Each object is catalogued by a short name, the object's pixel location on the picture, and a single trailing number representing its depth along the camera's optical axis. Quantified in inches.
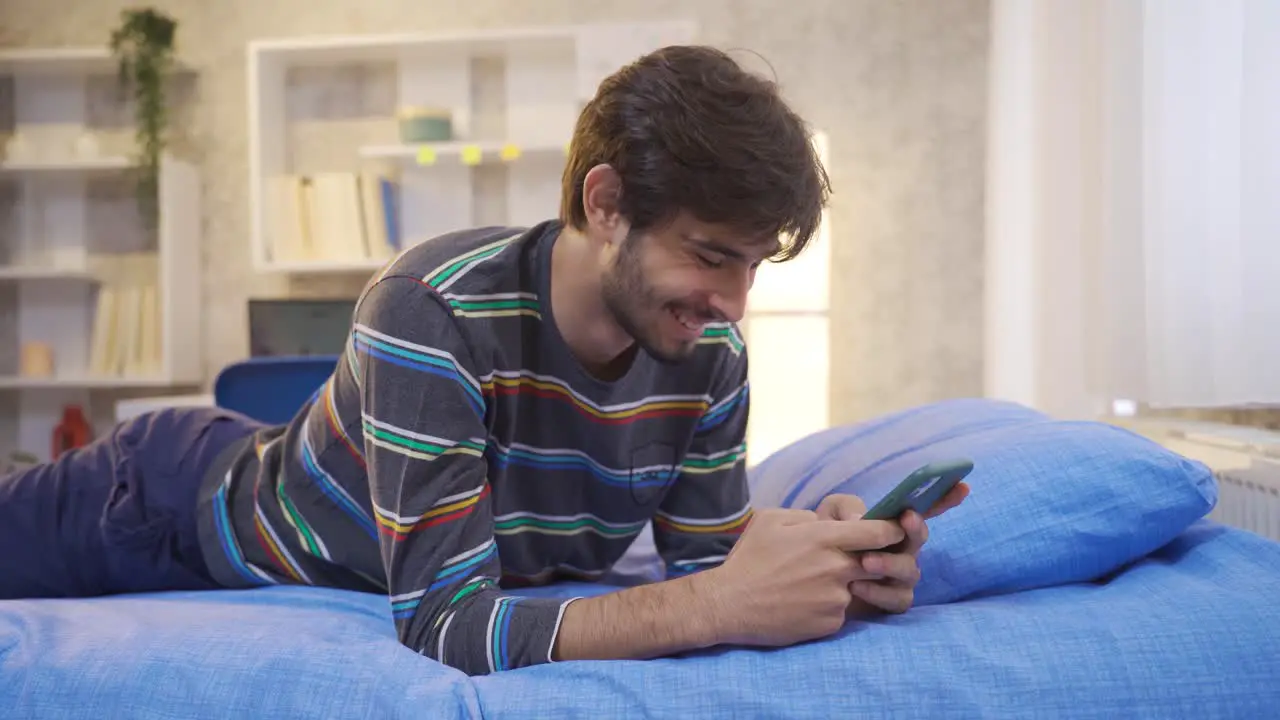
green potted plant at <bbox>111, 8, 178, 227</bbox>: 149.9
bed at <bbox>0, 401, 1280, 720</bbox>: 33.7
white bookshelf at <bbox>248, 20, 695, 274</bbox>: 148.3
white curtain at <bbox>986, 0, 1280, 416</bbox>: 58.4
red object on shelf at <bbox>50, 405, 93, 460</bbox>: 152.2
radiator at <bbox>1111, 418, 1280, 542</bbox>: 51.4
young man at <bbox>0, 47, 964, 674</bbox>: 36.9
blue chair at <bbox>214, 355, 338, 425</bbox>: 84.2
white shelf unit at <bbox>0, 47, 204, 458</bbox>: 161.6
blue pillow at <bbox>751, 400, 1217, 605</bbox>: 40.6
